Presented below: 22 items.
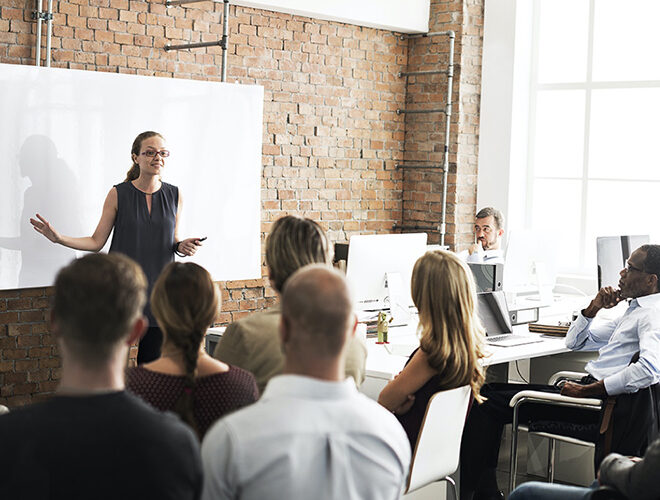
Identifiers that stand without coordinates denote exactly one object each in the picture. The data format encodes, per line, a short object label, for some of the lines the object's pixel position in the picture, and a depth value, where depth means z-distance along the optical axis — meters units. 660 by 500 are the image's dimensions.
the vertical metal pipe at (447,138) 7.73
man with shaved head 1.72
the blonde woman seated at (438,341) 3.16
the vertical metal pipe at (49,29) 5.48
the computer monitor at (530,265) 5.86
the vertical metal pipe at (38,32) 5.46
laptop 4.93
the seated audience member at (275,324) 2.67
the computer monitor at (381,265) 4.71
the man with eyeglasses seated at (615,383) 3.77
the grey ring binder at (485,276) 5.40
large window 7.50
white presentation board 5.14
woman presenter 4.79
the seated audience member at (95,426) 1.57
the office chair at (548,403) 3.90
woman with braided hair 2.24
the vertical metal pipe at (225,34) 6.08
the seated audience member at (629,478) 2.41
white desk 3.97
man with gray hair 6.51
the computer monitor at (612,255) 5.42
